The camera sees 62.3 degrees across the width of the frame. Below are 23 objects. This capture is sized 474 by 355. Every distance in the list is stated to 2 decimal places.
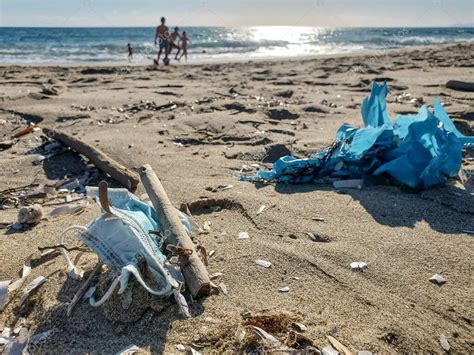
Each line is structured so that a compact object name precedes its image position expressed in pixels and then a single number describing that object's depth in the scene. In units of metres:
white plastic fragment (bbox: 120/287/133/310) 0.49
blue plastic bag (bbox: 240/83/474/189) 0.82
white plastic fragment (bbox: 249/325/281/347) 0.45
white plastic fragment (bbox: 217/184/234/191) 0.87
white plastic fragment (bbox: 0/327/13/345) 0.48
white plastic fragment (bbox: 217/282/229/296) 0.53
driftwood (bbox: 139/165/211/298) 0.51
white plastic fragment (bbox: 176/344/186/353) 0.45
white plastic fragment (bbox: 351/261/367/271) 0.58
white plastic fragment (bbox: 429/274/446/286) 0.56
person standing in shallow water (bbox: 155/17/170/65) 9.81
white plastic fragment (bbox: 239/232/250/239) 0.67
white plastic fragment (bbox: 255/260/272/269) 0.59
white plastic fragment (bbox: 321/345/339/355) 0.44
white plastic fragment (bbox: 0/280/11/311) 0.54
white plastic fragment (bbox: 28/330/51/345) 0.47
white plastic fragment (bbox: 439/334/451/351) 0.45
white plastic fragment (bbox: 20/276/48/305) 0.54
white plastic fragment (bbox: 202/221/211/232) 0.70
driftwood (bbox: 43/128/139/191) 0.88
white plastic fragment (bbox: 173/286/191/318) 0.48
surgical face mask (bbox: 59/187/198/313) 0.48
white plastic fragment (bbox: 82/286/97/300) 0.51
